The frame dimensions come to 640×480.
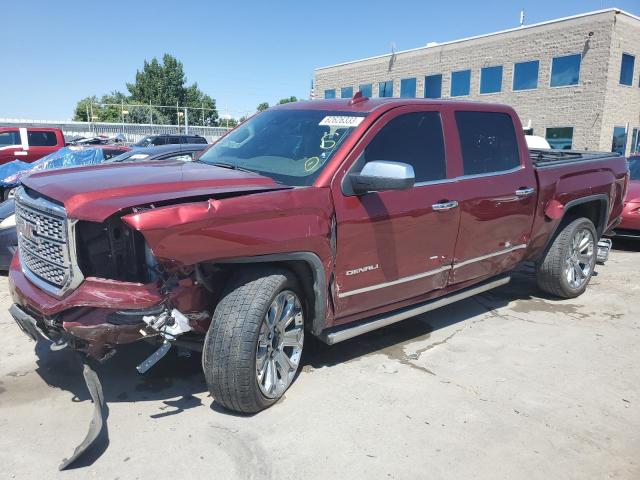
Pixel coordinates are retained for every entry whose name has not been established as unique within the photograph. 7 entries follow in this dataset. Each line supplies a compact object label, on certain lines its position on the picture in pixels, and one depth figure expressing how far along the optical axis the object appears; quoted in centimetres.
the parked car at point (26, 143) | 1636
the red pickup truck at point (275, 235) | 286
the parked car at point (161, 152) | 809
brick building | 2300
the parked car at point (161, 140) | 2250
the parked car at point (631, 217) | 833
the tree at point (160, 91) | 7688
